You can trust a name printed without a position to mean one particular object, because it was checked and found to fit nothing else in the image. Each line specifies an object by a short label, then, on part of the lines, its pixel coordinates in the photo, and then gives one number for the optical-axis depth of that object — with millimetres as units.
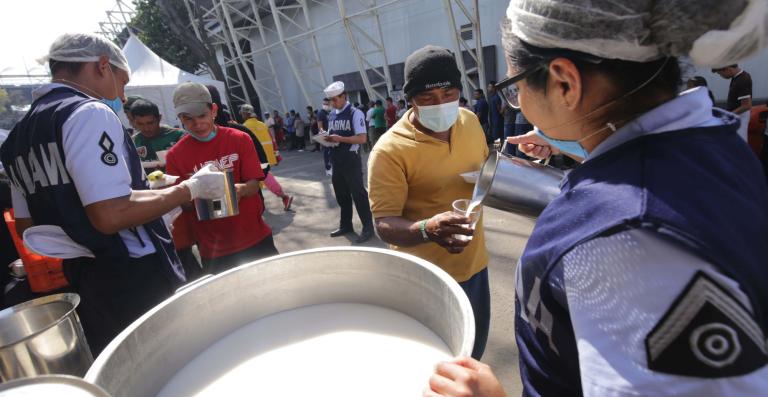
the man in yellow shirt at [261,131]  6289
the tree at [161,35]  21219
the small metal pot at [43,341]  957
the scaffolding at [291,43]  11180
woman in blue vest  457
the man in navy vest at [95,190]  1337
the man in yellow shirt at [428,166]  1593
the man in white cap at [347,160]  4758
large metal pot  801
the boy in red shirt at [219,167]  2277
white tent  9742
